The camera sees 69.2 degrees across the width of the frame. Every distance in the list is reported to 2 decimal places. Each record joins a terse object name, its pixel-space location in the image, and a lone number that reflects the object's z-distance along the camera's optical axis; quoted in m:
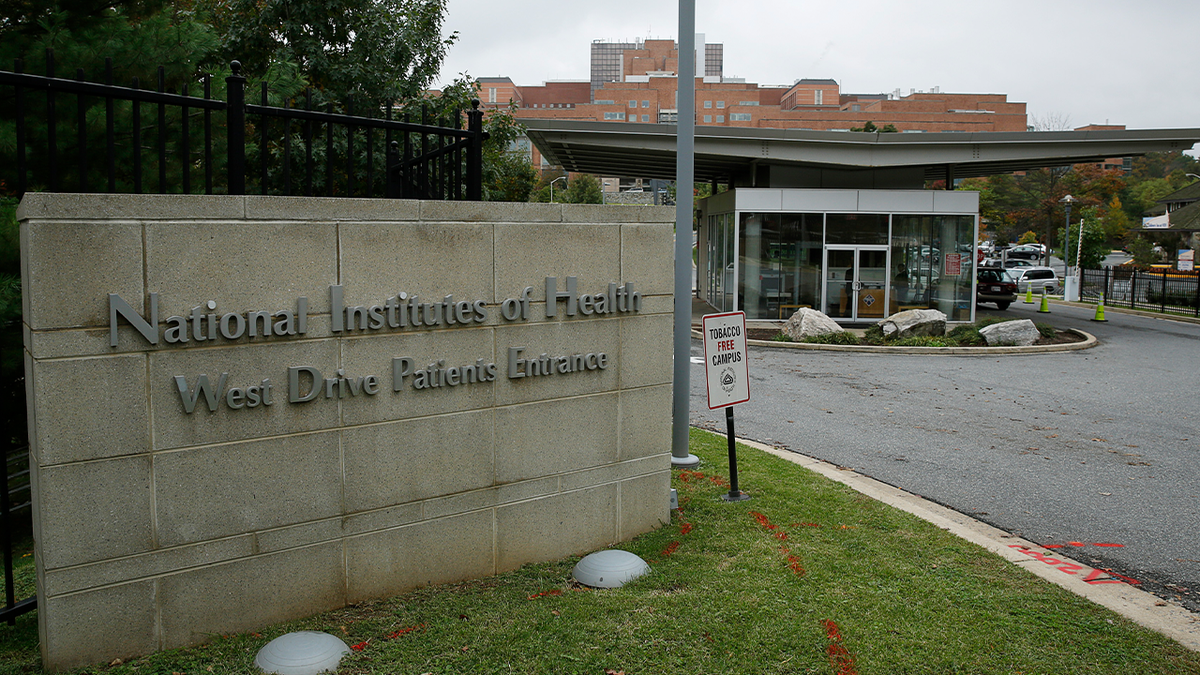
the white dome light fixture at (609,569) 5.15
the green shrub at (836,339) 19.24
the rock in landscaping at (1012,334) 19.20
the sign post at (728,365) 6.91
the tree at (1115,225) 66.94
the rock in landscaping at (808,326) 19.64
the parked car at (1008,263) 59.51
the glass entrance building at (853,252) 23.44
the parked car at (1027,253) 66.94
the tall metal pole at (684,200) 7.39
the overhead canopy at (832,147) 22.55
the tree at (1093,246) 43.62
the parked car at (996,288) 31.09
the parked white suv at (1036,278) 47.50
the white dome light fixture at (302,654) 3.95
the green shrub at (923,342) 19.00
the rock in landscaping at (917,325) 19.91
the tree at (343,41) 13.82
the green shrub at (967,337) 19.34
